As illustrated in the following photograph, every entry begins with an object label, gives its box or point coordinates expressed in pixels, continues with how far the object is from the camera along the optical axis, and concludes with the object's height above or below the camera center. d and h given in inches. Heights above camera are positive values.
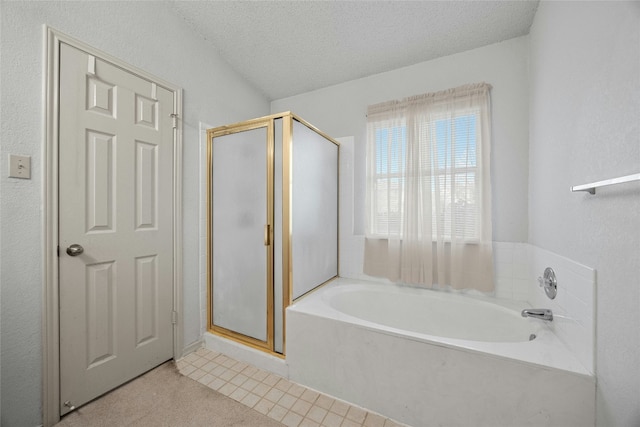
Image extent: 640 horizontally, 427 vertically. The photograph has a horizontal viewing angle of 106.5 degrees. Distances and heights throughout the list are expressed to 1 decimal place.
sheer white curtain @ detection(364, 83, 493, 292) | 71.9 +8.4
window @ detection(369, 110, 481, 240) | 72.9 +13.0
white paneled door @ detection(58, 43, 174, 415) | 51.6 -3.0
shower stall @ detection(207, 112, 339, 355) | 66.2 -3.0
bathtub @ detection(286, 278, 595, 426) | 40.1 -31.0
